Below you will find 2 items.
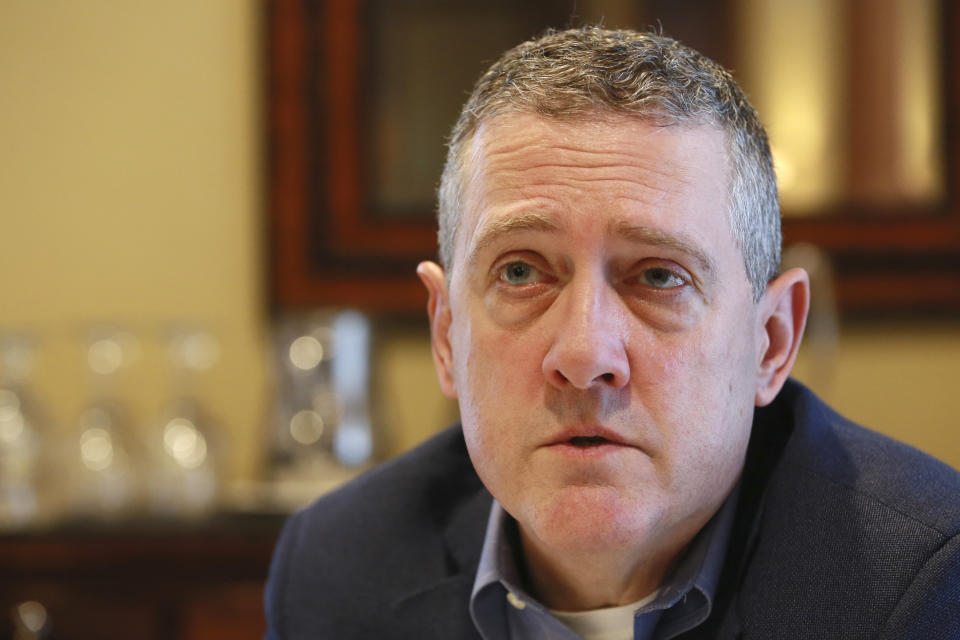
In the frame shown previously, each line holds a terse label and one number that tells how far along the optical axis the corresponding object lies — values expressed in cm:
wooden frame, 216
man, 120
